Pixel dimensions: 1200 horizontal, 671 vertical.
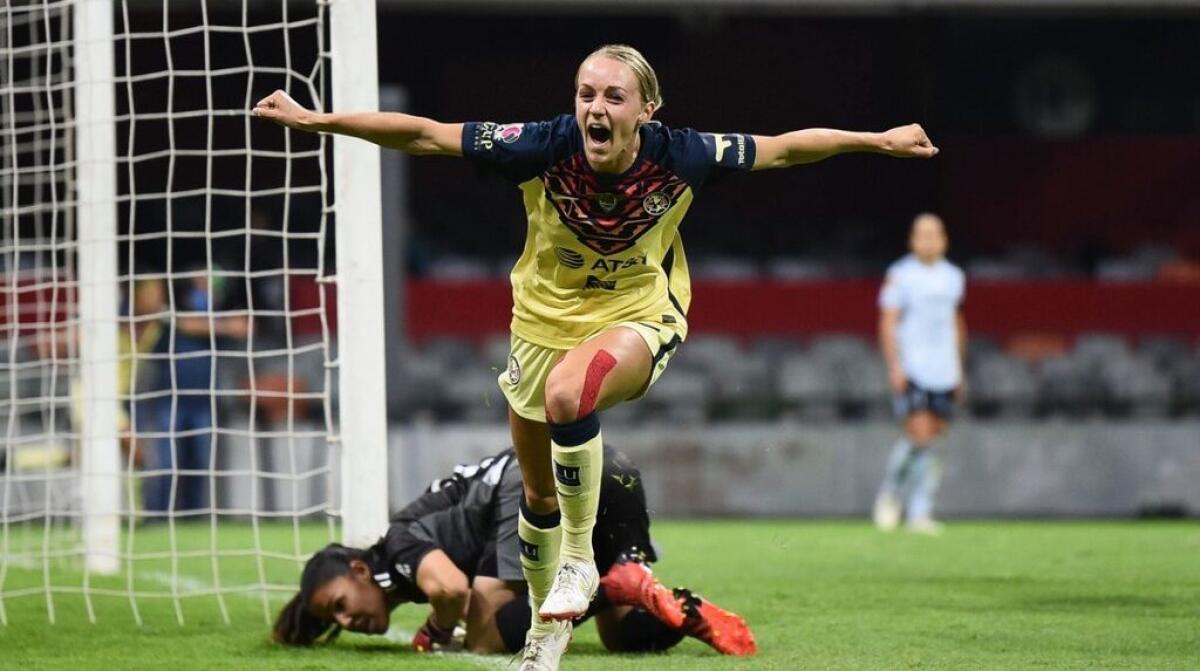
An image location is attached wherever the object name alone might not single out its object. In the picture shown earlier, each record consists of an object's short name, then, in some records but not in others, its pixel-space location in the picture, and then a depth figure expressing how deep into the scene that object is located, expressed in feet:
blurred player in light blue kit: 83.92
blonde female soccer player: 36.63
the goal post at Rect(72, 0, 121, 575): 57.67
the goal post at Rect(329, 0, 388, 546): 48.75
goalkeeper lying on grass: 41.96
